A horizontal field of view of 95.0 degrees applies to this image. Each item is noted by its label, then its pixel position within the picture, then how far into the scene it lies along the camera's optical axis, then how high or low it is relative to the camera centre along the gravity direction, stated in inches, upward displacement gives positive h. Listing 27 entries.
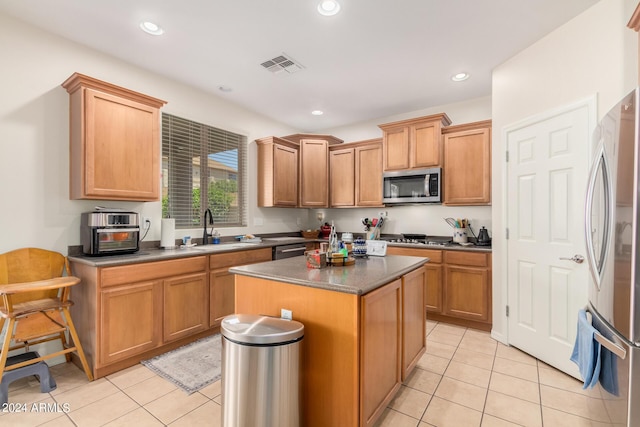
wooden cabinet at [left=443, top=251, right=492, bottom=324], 132.3 -34.1
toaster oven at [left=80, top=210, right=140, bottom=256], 101.8 -7.2
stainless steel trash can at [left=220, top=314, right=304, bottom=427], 58.1 -33.1
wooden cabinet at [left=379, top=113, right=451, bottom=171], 153.9 +38.8
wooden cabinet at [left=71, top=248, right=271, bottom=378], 93.5 -34.2
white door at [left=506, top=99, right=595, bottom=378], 94.0 -5.9
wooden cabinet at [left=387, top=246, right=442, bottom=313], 143.9 -32.6
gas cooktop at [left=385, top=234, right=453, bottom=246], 157.9 -15.5
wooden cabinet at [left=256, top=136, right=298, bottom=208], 177.0 +24.7
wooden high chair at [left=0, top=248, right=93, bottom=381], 80.1 -27.8
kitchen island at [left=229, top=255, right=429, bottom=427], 61.9 -26.0
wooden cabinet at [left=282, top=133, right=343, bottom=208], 193.3 +28.6
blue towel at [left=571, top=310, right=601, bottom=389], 55.9 -27.8
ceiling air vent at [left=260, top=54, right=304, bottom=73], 120.5 +63.1
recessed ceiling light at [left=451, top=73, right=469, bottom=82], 133.2 +62.8
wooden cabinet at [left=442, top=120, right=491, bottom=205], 141.9 +24.4
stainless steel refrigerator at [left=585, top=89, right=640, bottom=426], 45.7 -8.0
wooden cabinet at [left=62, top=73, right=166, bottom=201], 100.5 +26.0
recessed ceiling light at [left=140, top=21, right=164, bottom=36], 98.7 +63.5
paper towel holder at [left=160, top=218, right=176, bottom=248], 128.1 -9.1
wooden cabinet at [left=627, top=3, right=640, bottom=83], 62.6 +42.0
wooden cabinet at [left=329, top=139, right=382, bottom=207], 181.3 +24.9
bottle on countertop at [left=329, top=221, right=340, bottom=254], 87.0 -9.8
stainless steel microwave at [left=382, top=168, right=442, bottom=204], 155.1 +14.8
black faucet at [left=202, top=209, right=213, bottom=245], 146.8 -9.9
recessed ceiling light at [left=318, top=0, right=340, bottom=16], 88.7 +63.5
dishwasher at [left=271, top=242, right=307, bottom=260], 153.5 -20.9
